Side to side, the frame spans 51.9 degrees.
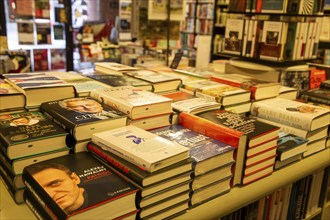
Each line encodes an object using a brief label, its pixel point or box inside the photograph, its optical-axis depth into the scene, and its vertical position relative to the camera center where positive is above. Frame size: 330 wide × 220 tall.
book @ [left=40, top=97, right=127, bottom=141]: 0.99 -0.29
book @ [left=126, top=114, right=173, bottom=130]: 1.12 -0.32
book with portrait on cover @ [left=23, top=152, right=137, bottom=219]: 0.75 -0.39
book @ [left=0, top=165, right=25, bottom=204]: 0.95 -0.48
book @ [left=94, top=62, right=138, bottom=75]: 1.77 -0.24
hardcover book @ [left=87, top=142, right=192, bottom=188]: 0.83 -0.36
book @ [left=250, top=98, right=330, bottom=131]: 1.34 -0.33
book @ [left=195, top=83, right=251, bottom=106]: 1.42 -0.28
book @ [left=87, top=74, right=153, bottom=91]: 1.46 -0.26
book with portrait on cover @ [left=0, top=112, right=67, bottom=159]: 0.93 -0.33
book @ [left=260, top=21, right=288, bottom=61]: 2.09 -0.06
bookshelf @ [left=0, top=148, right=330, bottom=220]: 0.93 -0.52
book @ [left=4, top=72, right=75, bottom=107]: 1.21 -0.25
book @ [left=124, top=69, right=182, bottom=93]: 1.51 -0.25
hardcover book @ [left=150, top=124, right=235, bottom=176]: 0.97 -0.36
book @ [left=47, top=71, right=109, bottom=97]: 1.35 -0.26
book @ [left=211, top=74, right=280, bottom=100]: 1.55 -0.26
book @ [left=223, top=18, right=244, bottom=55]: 2.33 -0.06
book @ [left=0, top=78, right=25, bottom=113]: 1.16 -0.28
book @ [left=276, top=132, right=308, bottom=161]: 1.23 -0.42
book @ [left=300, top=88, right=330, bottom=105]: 1.65 -0.31
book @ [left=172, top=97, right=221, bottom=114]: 1.27 -0.30
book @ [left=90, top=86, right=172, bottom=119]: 1.11 -0.26
